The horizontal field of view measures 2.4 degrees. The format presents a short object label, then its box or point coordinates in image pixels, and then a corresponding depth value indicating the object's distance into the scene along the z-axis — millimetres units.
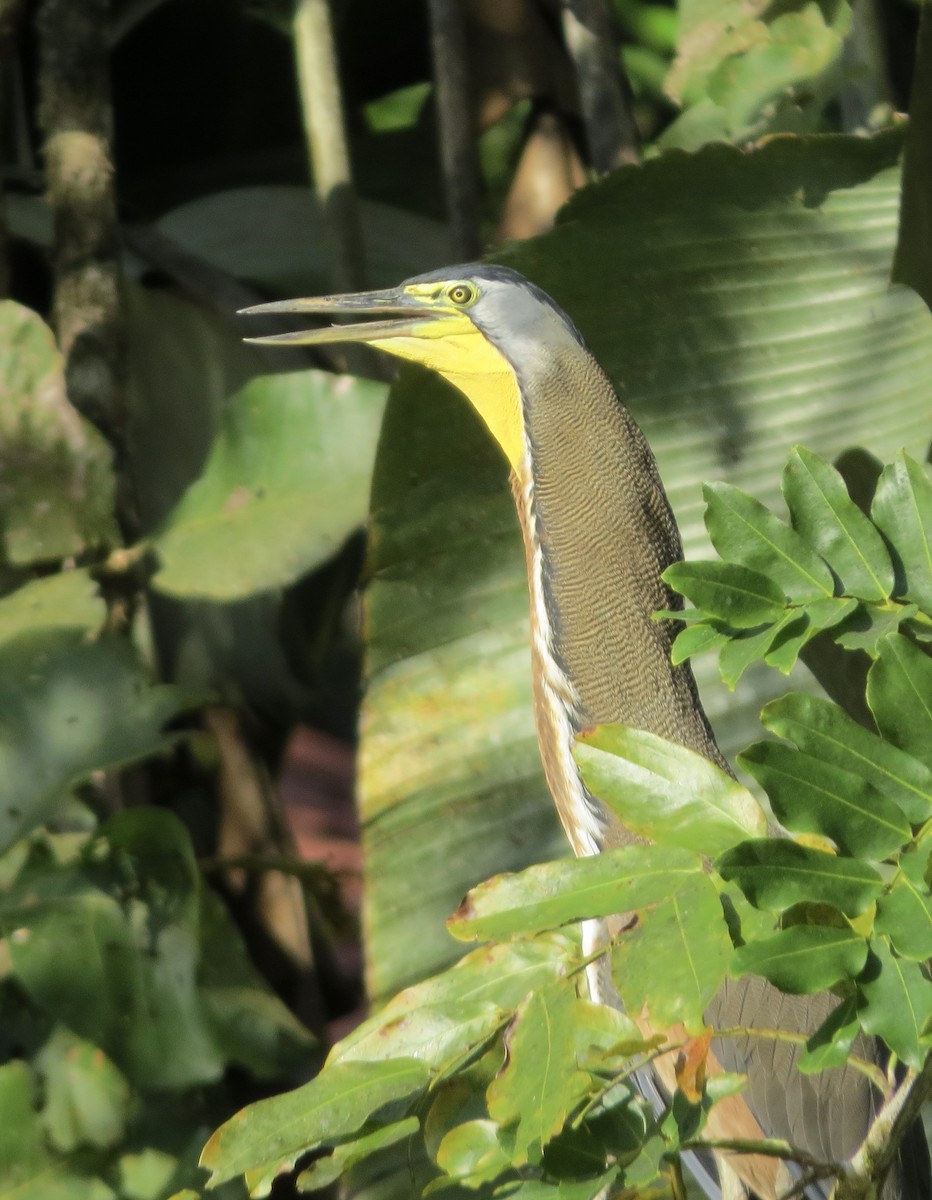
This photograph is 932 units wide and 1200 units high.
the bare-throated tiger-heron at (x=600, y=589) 13006
